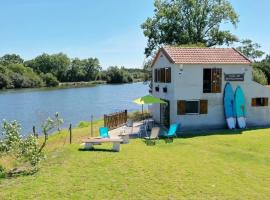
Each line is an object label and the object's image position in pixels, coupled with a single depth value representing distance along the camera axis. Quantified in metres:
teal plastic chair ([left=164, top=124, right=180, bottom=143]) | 21.24
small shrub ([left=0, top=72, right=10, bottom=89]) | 99.88
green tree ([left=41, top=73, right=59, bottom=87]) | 118.90
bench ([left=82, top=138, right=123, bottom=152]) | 17.42
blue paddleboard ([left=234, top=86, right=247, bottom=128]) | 24.52
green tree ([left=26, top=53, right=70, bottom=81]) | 139.62
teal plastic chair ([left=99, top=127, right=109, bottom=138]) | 20.84
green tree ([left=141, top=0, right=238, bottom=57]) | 44.84
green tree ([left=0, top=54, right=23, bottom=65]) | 170.95
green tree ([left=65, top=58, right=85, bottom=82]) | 142.88
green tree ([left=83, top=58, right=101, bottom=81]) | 148.50
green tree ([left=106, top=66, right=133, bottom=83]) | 142.38
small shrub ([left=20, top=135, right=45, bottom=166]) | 14.84
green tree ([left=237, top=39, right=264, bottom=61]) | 52.38
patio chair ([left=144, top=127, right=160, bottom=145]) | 20.78
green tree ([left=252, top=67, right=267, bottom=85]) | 41.69
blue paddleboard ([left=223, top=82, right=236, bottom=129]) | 24.34
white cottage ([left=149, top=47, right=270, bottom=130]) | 23.69
